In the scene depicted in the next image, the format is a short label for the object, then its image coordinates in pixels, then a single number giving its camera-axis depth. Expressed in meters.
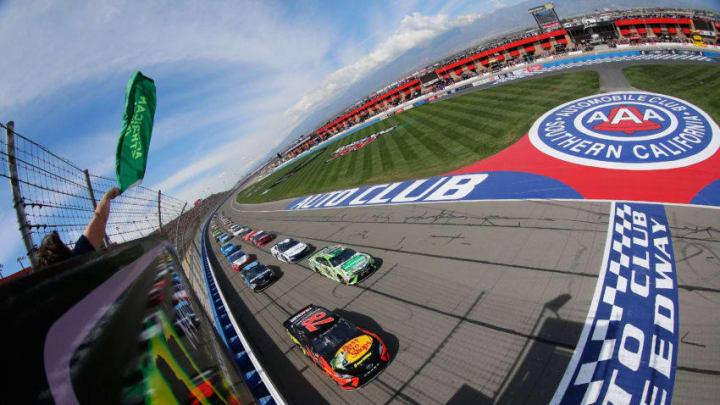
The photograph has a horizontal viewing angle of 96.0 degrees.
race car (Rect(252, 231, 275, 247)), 29.41
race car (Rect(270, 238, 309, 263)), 21.36
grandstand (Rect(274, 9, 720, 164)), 51.34
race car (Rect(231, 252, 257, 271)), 23.92
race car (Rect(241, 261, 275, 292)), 18.97
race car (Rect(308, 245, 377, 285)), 15.67
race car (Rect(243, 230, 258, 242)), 32.43
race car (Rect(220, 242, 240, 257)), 30.08
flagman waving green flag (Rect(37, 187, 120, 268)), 3.12
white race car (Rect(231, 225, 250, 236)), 36.66
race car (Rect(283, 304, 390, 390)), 9.95
